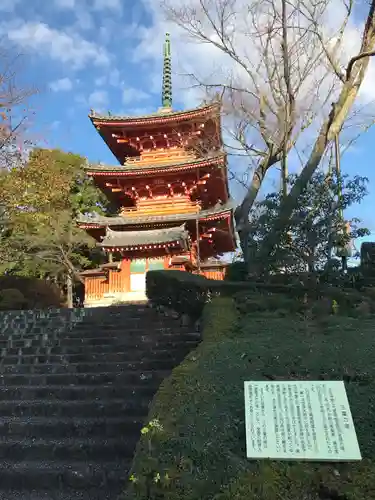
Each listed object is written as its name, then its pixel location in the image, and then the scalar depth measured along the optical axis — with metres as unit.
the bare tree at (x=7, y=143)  10.42
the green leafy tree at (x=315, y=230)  9.10
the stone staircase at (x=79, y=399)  3.76
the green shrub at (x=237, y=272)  11.68
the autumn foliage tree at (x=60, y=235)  22.89
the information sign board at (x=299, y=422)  2.66
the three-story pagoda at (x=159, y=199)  17.56
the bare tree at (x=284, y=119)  9.74
